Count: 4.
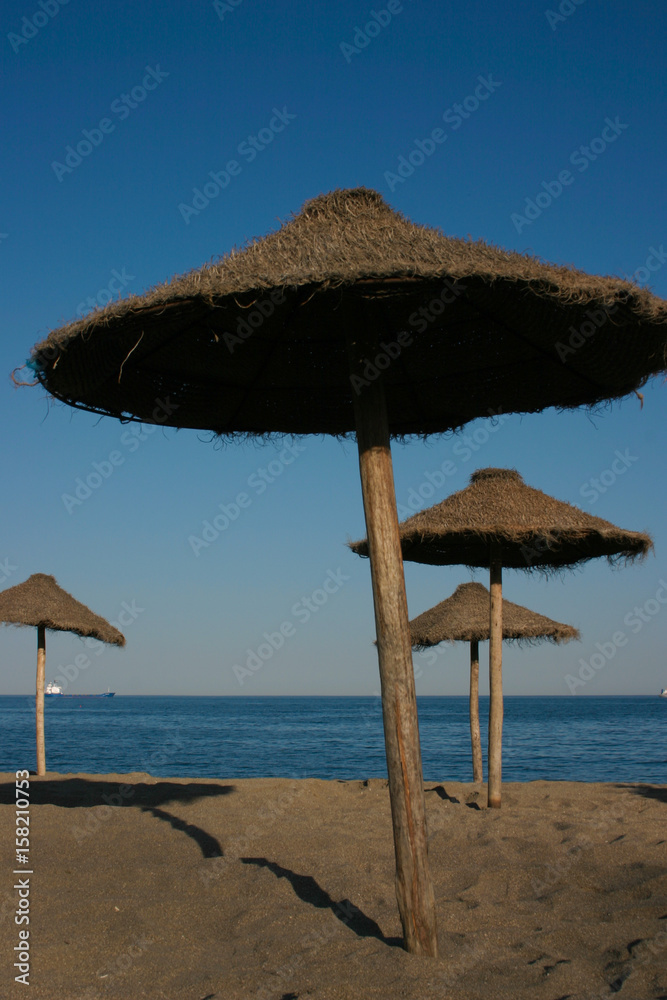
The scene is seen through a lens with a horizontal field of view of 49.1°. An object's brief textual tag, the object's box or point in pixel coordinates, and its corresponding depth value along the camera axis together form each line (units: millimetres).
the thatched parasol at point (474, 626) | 11742
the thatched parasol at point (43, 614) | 12688
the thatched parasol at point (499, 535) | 7484
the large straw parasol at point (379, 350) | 3510
